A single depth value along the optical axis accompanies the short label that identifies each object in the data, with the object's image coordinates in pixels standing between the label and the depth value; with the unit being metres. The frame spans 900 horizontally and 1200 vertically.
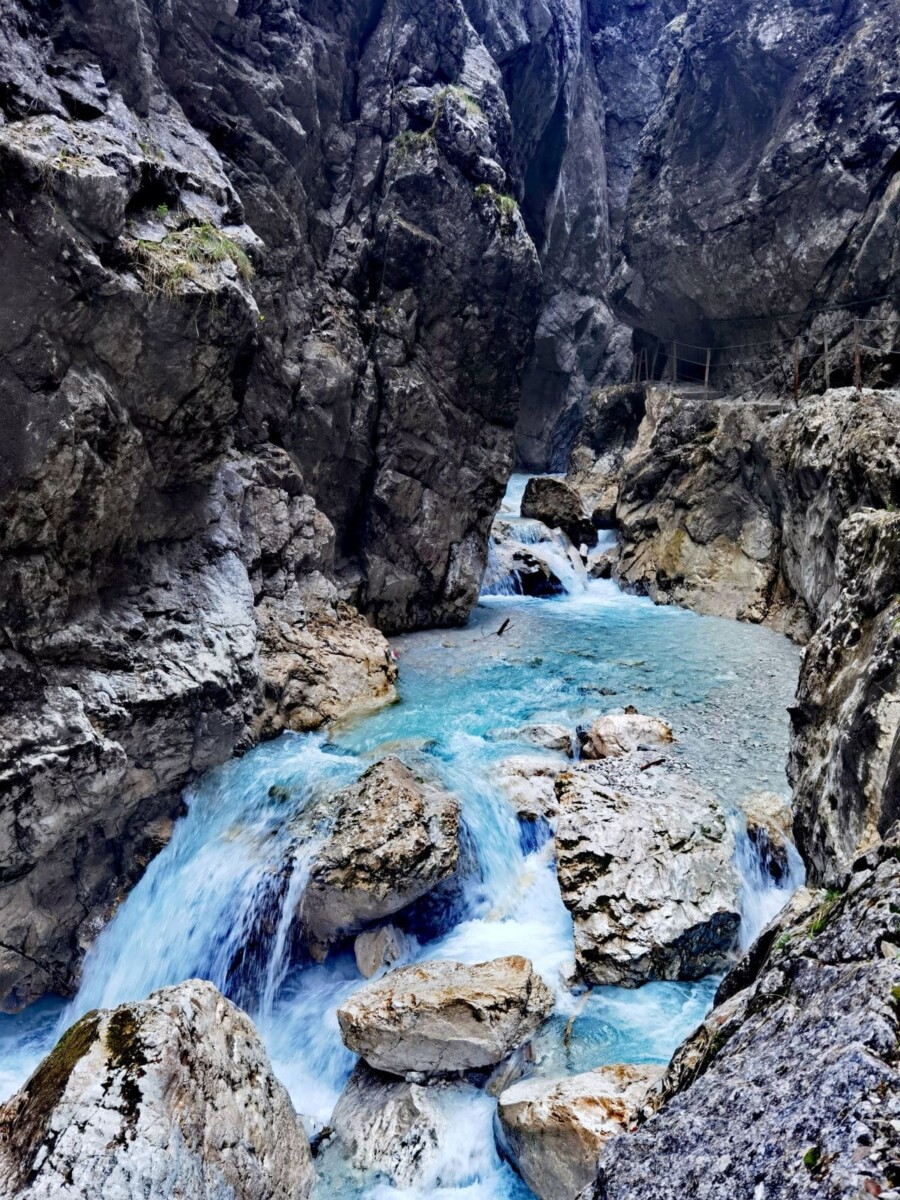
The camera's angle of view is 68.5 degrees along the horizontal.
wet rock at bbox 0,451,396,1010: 8.31
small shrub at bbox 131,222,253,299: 9.61
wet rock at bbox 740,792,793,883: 8.19
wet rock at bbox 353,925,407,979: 7.82
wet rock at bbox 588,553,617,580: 25.22
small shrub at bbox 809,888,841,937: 2.85
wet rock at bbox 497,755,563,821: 9.39
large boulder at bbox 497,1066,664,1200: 5.02
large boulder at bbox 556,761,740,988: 7.25
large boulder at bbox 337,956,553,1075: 6.21
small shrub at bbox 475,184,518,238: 18.38
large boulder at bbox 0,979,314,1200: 4.12
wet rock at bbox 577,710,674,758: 10.64
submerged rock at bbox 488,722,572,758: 11.04
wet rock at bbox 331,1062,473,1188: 5.73
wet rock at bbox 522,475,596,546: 26.77
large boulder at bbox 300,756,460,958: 7.92
